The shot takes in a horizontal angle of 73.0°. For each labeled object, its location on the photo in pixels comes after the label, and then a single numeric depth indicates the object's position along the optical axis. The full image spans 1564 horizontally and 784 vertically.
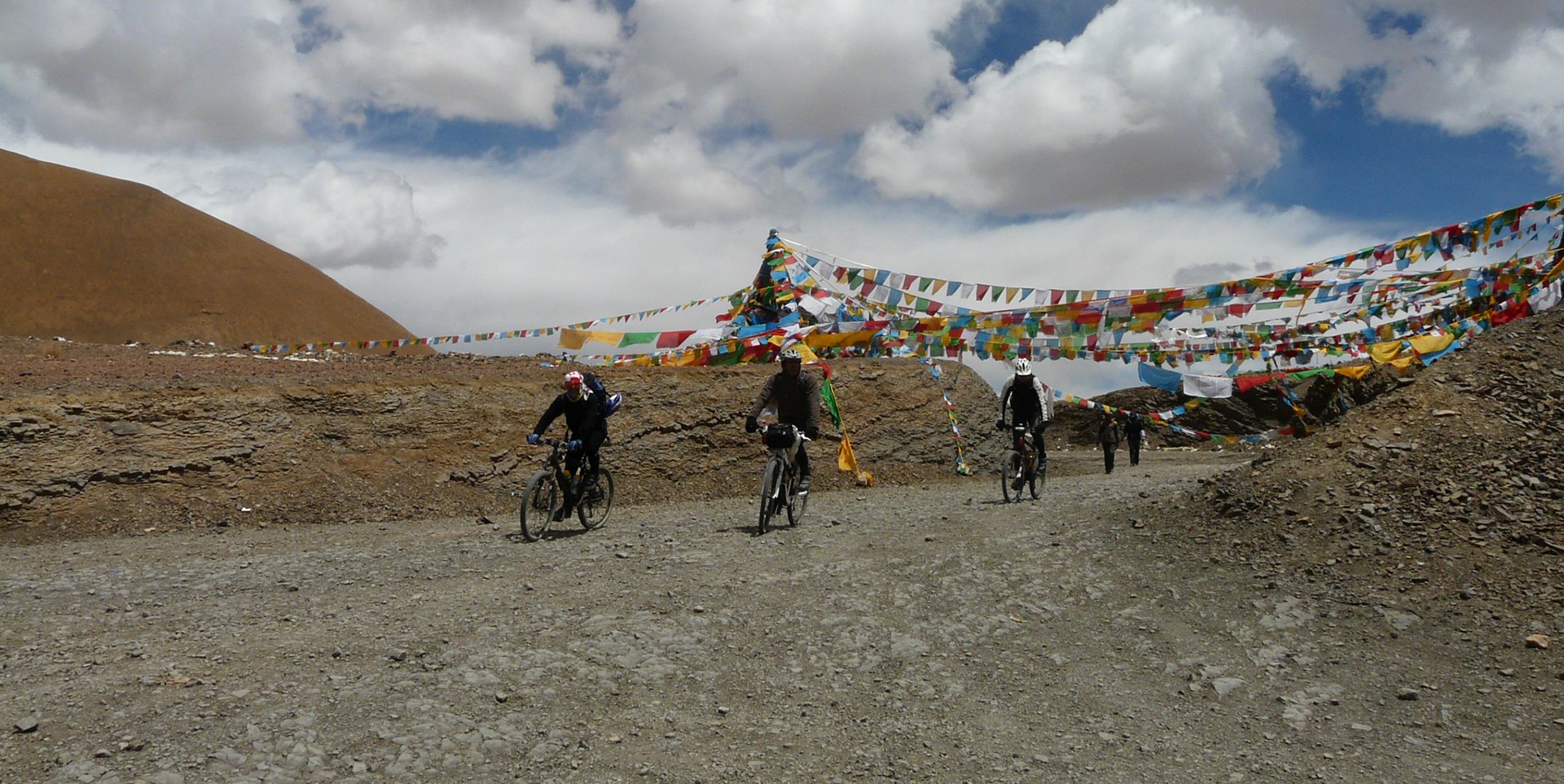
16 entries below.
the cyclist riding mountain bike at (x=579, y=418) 11.42
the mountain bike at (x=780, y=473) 11.04
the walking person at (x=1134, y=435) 22.94
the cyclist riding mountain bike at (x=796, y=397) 11.53
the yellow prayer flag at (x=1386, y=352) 17.03
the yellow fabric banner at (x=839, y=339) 18.80
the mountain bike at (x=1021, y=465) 13.22
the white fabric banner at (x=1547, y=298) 14.63
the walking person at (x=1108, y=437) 20.30
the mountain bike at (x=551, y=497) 11.08
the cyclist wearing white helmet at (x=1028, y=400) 13.38
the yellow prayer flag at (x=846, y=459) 15.11
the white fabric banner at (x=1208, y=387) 21.88
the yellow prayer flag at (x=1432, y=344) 16.34
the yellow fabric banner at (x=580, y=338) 18.69
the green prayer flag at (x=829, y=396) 16.37
